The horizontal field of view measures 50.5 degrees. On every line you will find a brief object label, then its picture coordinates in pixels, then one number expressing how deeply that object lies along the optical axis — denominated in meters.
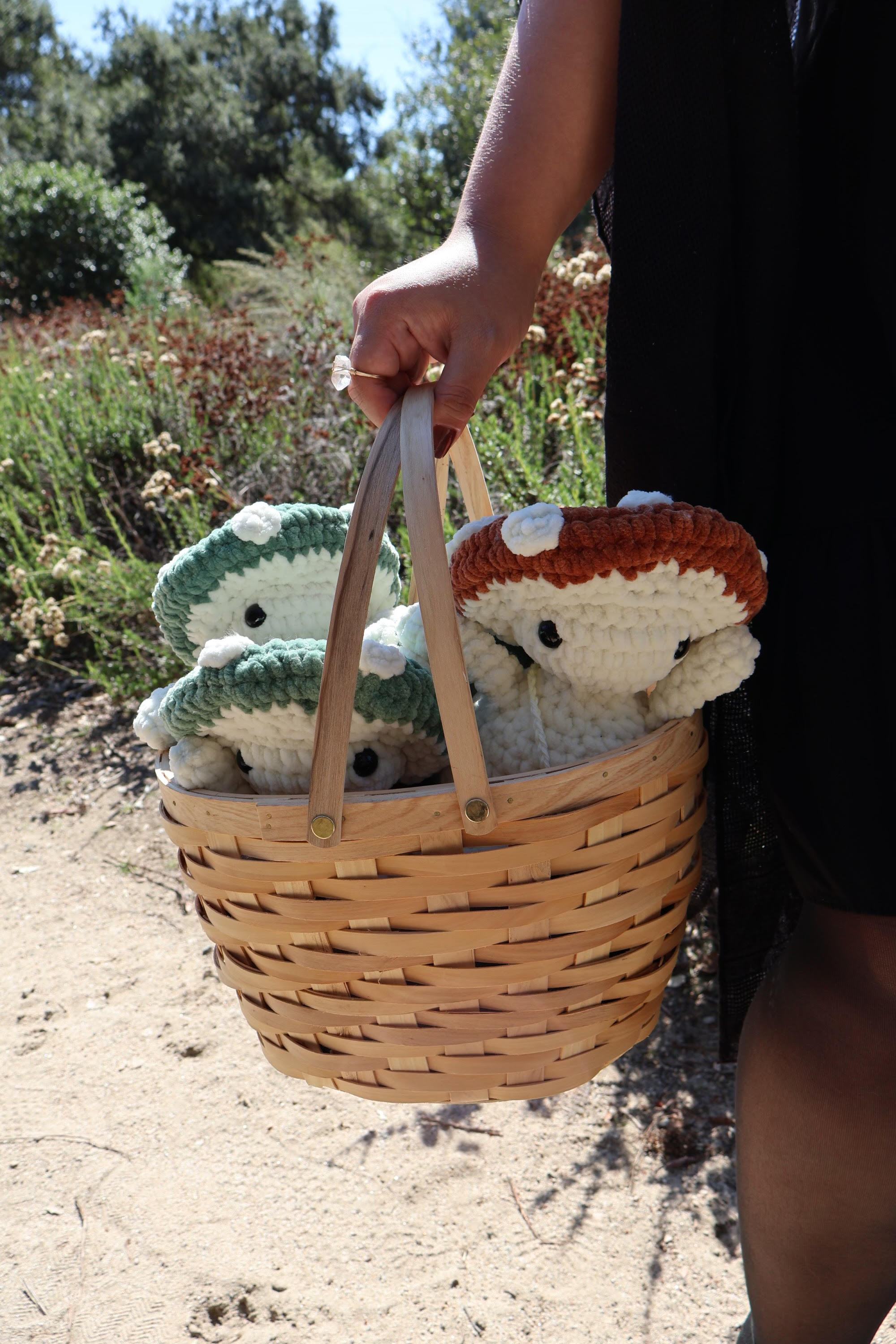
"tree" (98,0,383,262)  17.80
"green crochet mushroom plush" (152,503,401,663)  1.08
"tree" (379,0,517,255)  8.15
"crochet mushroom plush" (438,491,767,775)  0.79
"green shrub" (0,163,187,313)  11.77
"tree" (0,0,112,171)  17.41
